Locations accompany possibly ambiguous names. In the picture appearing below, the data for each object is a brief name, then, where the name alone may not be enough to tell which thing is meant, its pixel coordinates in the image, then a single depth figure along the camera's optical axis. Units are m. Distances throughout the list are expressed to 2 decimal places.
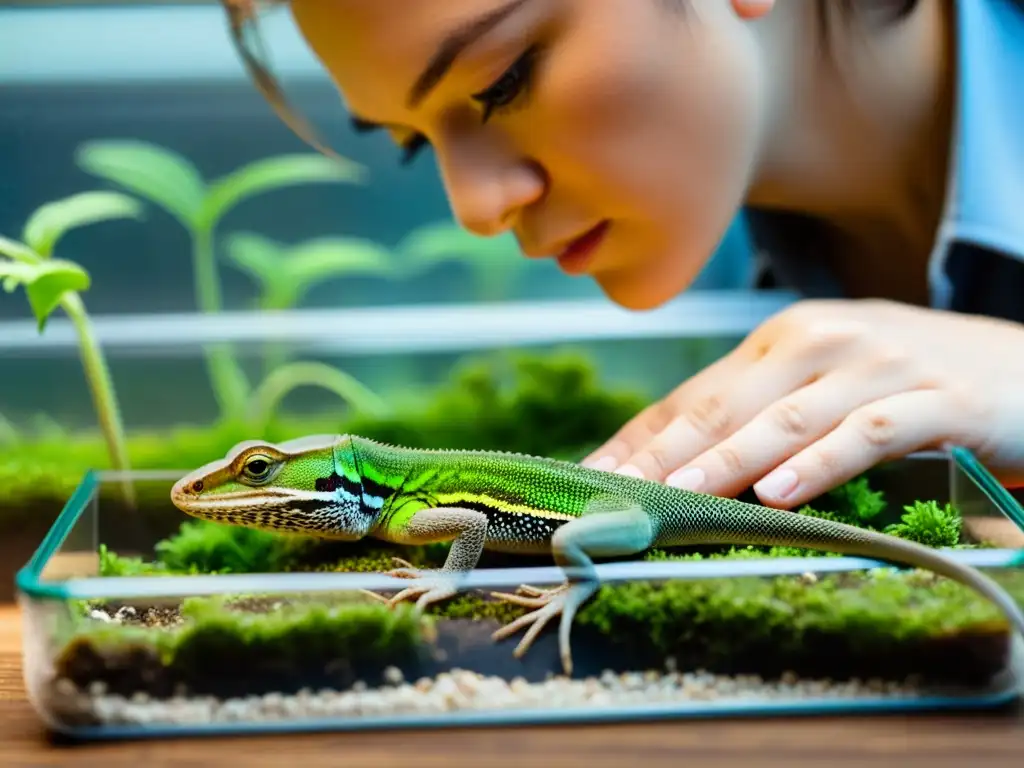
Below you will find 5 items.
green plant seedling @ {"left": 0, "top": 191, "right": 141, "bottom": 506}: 0.86
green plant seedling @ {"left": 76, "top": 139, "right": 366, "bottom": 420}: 1.19
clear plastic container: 0.62
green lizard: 0.68
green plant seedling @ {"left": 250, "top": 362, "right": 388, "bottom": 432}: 1.24
